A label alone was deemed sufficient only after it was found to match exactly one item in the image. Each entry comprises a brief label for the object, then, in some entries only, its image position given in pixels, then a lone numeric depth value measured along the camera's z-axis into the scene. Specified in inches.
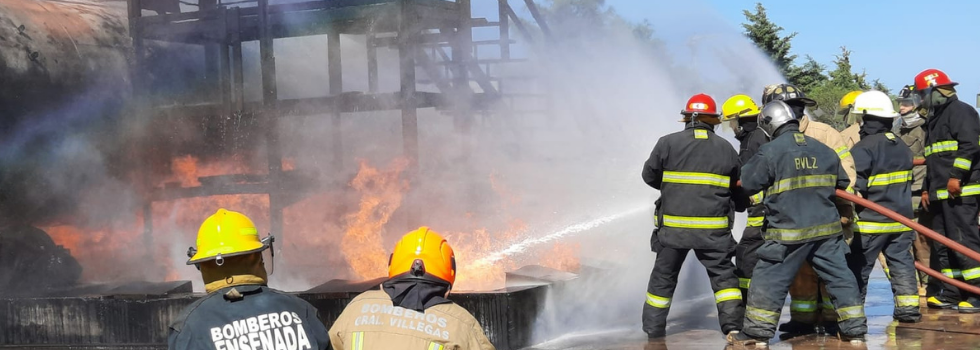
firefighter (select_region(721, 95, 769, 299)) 262.2
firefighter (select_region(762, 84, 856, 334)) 260.2
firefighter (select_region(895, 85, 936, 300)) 319.0
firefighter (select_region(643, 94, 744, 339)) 251.9
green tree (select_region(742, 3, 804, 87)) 1168.2
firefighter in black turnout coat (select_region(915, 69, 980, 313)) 296.2
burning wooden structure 415.8
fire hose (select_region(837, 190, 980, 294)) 244.4
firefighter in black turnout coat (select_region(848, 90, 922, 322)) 273.1
